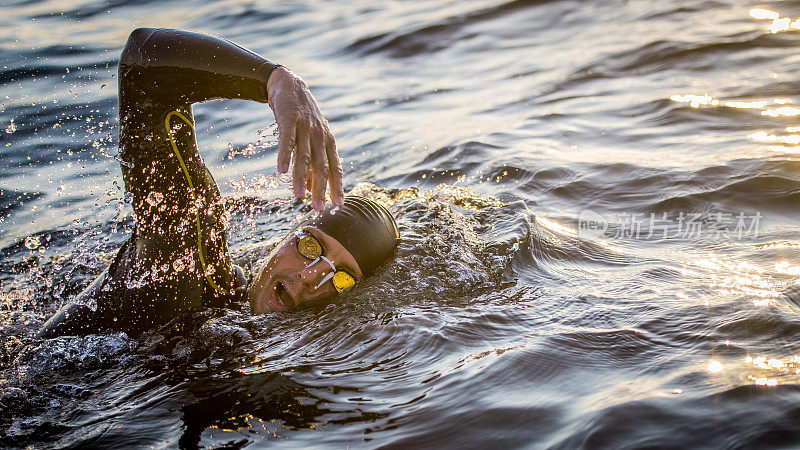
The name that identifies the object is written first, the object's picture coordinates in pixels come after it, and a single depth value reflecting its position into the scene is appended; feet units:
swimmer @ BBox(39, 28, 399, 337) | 11.23
